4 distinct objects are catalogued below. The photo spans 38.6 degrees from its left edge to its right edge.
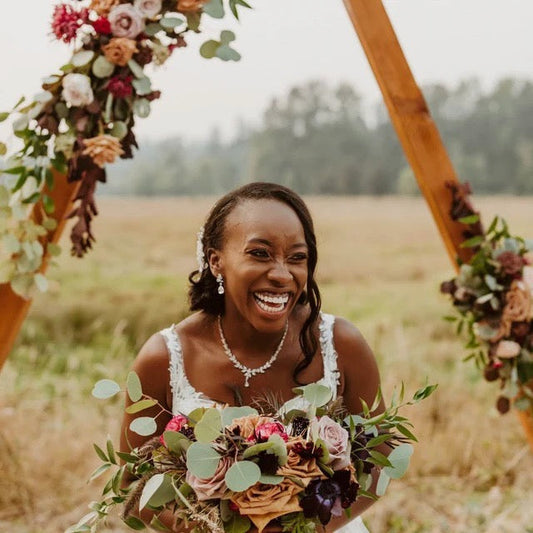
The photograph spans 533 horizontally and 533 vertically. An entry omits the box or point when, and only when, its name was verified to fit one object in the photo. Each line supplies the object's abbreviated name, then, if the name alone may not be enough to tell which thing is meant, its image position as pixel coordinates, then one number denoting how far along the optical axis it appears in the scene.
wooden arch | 2.52
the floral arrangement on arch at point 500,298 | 2.65
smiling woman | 1.87
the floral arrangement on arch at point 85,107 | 2.09
